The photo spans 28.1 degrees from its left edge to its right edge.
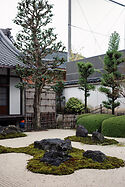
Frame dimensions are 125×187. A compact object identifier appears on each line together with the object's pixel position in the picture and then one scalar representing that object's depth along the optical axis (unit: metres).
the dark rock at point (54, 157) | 5.50
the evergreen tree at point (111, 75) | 13.41
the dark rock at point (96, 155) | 5.79
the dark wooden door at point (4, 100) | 12.48
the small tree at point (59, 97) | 20.53
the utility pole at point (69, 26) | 22.36
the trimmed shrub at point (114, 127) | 10.16
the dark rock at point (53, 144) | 6.65
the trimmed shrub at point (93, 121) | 11.30
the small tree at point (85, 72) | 15.39
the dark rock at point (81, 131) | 9.70
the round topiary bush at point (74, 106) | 18.30
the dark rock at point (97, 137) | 8.70
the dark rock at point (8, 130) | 10.33
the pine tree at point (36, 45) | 11.80
